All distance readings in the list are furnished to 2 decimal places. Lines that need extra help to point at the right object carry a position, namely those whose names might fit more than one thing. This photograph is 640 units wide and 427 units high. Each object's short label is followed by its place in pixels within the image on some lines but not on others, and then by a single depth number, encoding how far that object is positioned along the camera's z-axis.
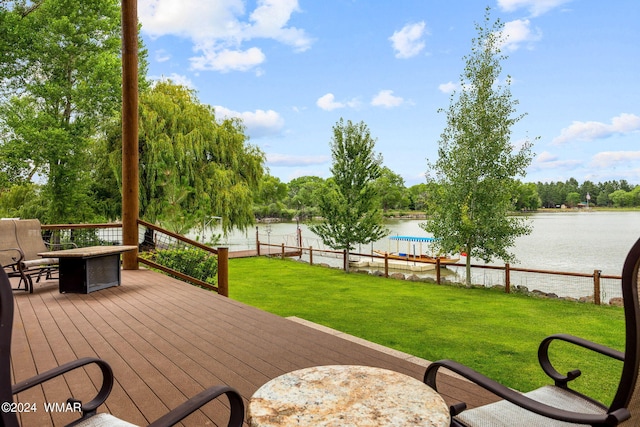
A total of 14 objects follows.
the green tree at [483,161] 11.66
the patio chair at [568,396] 1.09
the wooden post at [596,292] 9.06
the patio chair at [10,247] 4.91
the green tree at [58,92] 12.85
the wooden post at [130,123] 6.04
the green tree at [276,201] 35.41
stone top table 1.12
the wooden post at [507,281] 10.75
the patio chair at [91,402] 0.91
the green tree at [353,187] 14.37
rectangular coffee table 4.70
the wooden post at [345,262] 14.65
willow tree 11.82
